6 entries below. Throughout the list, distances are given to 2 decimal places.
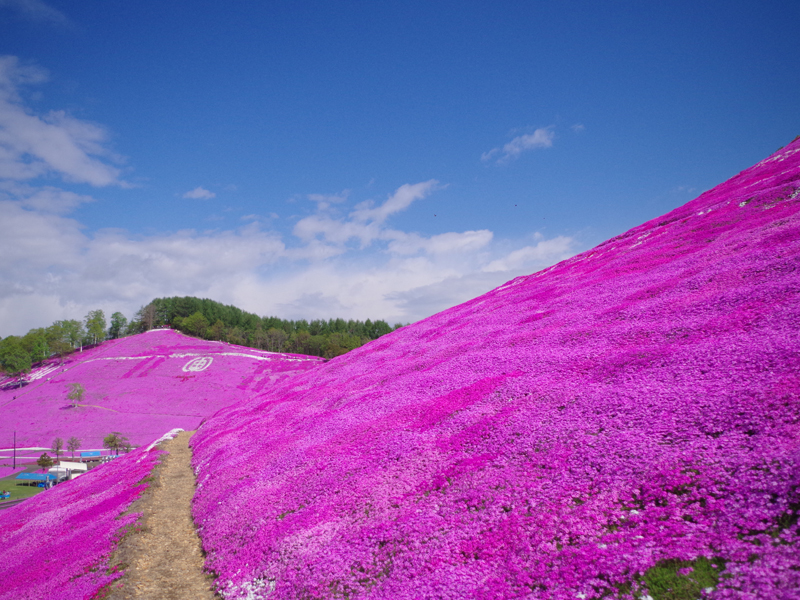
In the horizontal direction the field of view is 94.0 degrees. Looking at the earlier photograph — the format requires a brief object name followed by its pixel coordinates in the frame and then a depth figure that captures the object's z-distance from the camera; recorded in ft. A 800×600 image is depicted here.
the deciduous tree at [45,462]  181.16
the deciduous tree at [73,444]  197.47
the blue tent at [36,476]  174.79
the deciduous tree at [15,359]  325.01
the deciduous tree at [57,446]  200.75
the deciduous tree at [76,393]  256.19
